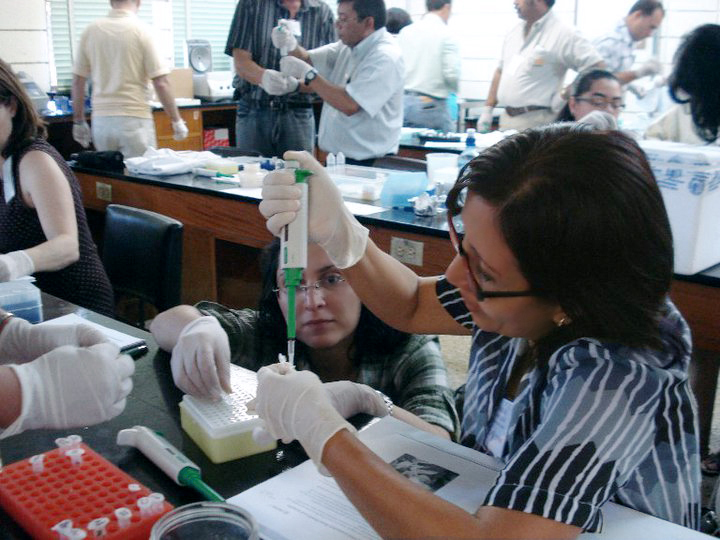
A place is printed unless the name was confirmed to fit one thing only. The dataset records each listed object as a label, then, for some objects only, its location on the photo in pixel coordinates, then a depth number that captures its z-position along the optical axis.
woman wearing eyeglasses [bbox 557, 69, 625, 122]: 2.97
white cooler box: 1.68
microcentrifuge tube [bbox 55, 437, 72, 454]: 0.87
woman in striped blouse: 0.74
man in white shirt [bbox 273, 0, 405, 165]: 3.31
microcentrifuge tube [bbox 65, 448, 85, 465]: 0.85
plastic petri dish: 0.69
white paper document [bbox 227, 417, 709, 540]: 0.78
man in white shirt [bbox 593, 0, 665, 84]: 4.57
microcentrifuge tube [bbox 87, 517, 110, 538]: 0.71
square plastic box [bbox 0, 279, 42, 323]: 1.45
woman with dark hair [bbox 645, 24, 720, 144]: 2.65
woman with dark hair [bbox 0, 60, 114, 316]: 1.94
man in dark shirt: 3.77
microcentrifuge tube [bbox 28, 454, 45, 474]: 0.83
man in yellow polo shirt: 3.96
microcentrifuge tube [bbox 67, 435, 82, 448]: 0.88
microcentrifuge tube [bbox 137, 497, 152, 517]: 0.74
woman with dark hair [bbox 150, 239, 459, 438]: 1.27
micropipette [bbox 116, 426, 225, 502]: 0.84
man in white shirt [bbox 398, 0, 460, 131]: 4.99
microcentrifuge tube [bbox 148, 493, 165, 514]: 0.75
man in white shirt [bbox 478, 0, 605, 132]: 4.19
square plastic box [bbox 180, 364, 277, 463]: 0.93
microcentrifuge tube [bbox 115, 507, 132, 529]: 0.73
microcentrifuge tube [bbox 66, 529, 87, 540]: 0.70
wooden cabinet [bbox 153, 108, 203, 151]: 5.35
